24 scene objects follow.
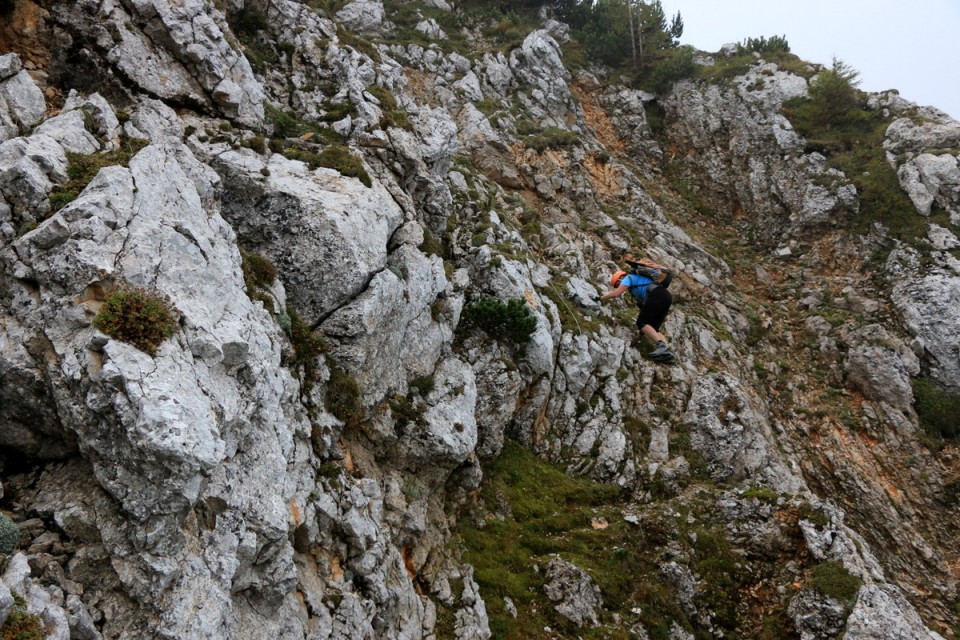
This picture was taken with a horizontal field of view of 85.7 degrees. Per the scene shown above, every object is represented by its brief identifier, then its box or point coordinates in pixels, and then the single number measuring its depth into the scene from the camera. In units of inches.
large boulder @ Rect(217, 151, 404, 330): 567.2
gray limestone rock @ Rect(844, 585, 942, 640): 506.1
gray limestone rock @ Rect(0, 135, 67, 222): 367.9
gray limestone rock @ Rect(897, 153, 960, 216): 1178.6
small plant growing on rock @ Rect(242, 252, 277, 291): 506.1
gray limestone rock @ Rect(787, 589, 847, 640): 530.0
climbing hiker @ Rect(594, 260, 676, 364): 702.5
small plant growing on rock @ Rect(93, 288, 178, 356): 327.0
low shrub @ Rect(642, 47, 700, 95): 1733.4
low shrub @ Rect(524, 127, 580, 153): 1363.2
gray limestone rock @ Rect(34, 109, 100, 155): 433.4
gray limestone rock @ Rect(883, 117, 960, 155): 1264.8
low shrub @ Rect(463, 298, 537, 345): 764.0
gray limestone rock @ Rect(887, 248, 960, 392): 986.7
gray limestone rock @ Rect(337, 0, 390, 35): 1593.3
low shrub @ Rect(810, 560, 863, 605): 539.2
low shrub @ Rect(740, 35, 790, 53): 1796.3
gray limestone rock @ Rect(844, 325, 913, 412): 962.1
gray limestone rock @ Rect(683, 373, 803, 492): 812.0
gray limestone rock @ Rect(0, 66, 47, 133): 447.8
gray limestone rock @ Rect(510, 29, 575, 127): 1620.3
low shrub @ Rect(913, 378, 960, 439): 917.2
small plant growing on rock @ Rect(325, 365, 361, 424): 528.7
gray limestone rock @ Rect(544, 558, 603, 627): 561.6
